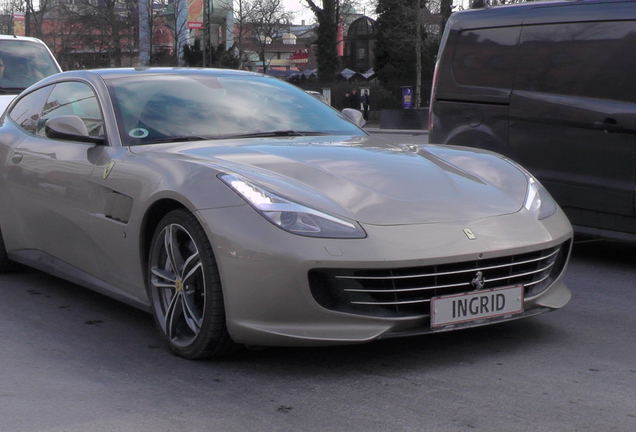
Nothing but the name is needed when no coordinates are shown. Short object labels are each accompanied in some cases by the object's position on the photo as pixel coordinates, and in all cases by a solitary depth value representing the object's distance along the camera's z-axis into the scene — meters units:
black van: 5.90
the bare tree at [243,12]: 48.91
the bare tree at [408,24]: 39.53
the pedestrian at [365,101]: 37.56
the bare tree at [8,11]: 43.41
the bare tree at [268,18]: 51.88
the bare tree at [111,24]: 40.62
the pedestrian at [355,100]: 36.91
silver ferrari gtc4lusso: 3.58
